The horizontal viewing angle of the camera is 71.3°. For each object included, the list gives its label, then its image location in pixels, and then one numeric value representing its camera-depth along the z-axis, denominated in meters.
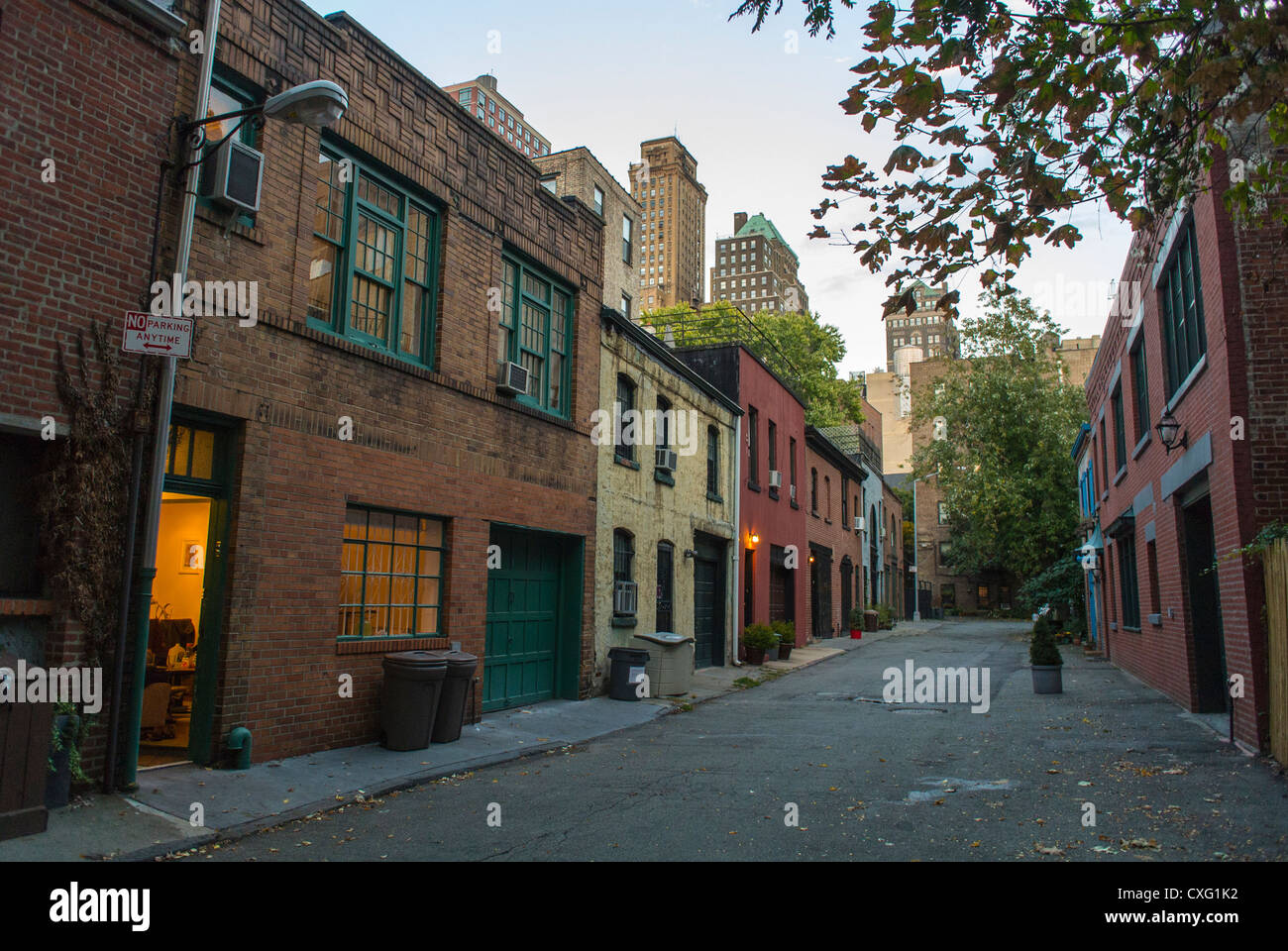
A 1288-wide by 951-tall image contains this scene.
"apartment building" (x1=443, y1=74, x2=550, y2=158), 69.25
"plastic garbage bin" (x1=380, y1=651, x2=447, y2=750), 9.48
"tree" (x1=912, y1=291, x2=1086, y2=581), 38.09
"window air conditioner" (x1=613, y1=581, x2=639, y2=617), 15.30
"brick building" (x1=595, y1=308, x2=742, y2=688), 15.39
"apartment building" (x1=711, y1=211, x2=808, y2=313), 150.00
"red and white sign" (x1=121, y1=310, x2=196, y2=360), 6.89
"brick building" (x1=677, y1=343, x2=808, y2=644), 22.62
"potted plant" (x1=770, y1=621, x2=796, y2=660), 22.69
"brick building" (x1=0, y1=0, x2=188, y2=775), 6.66
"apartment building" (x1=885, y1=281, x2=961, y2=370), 172.01
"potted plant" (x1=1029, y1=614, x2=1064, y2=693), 15.30
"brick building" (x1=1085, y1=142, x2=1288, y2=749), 9.34
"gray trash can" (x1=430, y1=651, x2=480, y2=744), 10.09
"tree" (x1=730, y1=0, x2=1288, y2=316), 5.46
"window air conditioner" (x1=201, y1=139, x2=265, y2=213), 7.93
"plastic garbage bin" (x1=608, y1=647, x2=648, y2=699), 14.43
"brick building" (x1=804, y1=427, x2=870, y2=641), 30.69
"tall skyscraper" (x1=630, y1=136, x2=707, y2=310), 116.00
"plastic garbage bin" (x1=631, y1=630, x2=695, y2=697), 15.22
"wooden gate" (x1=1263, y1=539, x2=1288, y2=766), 8.31
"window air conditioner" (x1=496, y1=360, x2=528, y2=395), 12.16
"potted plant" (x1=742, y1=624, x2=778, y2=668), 21.23
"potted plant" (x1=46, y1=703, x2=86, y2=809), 6.41
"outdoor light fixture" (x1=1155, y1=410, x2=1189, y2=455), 12.15
